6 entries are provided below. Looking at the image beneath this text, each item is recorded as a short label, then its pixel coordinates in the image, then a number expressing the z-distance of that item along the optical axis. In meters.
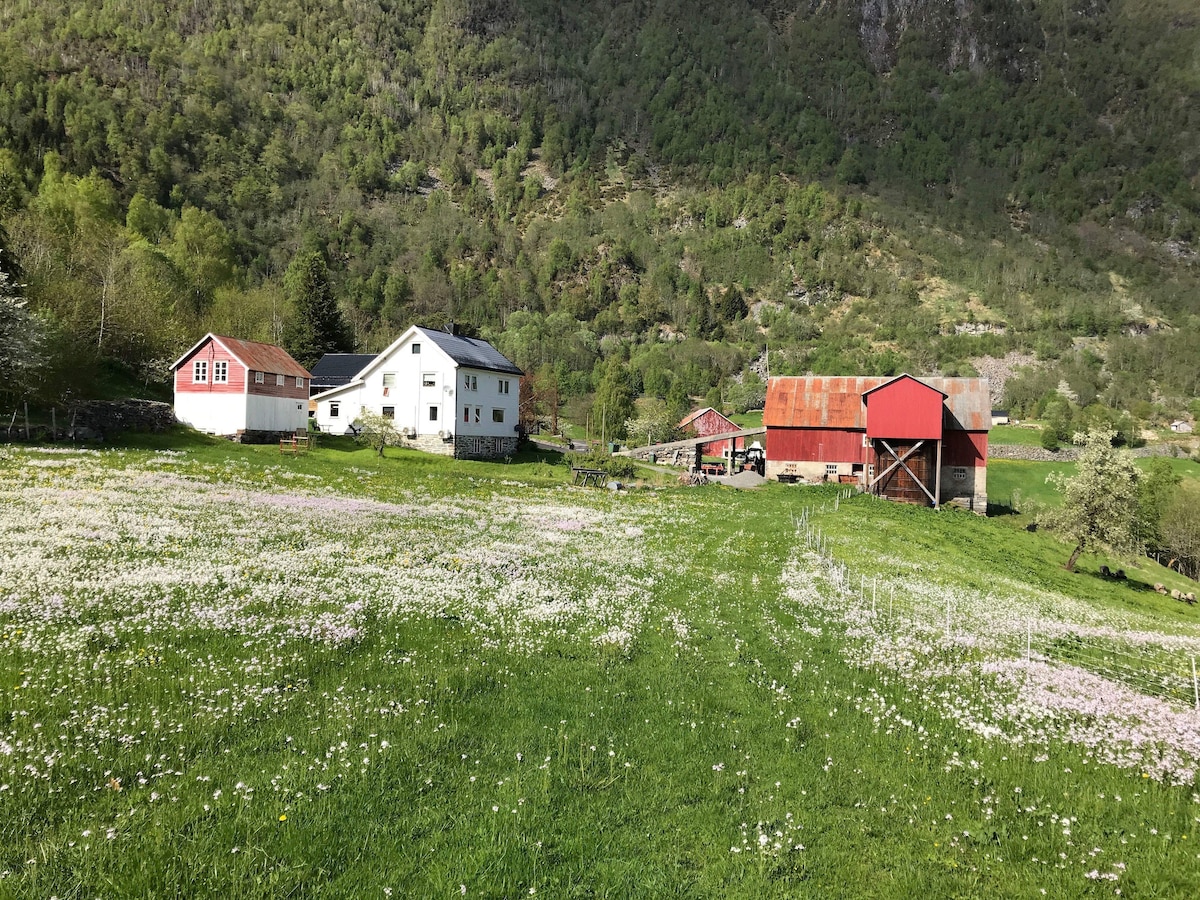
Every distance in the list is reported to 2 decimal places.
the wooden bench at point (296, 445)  53.69
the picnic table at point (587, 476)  57.83
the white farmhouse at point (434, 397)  68.12
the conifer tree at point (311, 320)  96.25
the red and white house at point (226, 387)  58.41
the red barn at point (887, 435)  63.50
